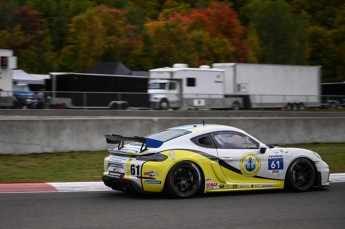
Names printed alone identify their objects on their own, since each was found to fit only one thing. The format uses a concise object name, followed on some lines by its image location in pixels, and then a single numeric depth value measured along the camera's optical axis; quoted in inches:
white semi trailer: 1422.2
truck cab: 1362.0
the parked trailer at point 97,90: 1213.7
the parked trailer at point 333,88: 2351.1
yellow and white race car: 374.3
